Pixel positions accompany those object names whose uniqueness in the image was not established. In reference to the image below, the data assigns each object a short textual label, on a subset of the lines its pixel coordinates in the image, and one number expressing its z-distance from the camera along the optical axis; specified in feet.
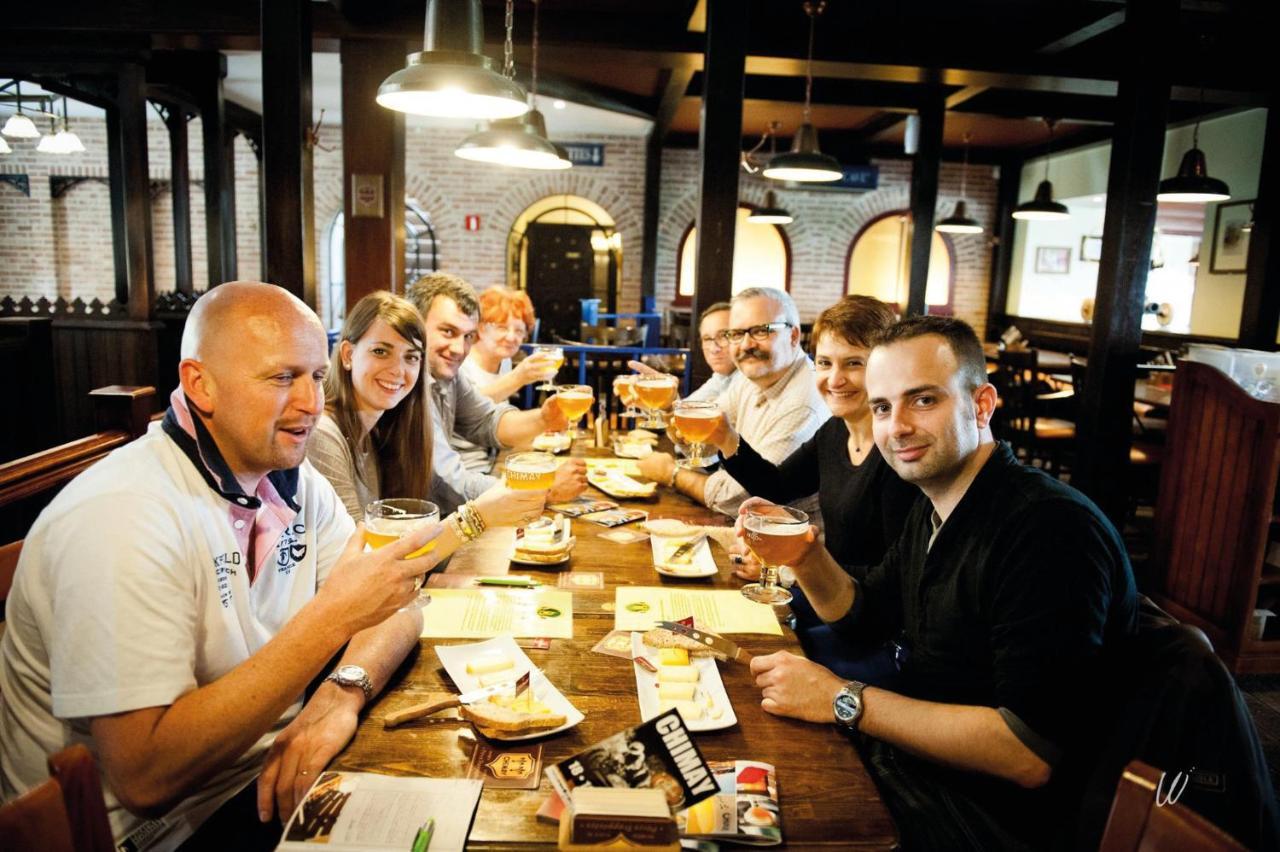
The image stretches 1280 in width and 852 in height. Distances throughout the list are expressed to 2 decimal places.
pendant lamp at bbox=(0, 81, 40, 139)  23.98
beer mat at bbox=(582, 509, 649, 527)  7.62
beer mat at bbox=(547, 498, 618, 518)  8.02
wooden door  36.11
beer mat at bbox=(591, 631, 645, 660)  4.82
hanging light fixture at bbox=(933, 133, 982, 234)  29.60
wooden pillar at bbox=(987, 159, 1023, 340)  37.50
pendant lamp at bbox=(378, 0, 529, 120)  7.36
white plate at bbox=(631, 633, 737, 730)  4.07
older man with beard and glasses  9.65
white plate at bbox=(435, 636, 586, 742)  4.07
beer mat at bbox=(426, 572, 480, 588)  5.83
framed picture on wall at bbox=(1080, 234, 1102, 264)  35.53
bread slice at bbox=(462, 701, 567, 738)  3.80
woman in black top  6.98
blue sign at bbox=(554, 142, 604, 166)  35.09
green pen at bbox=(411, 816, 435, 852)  3.08
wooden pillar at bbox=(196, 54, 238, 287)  24.77
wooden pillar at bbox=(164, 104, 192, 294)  26.78
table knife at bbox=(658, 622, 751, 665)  4.81
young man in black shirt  4.25
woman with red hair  13.03
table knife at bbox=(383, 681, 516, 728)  3.99
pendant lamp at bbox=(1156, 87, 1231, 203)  20.18
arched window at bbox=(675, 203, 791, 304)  37.93
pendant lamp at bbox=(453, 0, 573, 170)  11.29
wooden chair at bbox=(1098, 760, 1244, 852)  2.47
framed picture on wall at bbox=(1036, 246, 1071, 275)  36.01
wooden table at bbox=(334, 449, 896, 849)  3.29
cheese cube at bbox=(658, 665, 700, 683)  4.38
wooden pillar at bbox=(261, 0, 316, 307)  13.50
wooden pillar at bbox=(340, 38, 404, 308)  18.74
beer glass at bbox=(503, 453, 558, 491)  6.35
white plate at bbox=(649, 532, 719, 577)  6.22
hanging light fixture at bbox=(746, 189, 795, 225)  29.25
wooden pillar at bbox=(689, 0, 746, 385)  13.88
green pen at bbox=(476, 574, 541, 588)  5.90
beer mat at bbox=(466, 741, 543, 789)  3.52
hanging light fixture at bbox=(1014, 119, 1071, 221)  27.07
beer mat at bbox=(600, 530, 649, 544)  7.16
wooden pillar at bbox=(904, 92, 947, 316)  26.05
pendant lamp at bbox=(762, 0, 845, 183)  18.57
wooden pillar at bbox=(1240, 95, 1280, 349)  21.40
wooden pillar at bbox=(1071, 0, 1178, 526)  12.88
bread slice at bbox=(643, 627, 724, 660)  4.80
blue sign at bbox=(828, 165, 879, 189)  36.52
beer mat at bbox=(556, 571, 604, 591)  5.96
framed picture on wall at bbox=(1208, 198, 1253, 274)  25.13
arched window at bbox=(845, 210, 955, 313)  38.32
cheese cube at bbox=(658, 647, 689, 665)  4.54
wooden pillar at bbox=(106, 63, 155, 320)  20.90
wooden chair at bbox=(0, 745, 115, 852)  2.40
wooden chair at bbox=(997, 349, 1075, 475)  19.01
